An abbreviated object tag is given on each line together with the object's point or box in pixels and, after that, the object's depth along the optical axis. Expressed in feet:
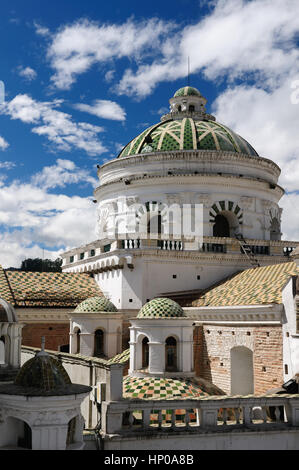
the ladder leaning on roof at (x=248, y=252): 78.64
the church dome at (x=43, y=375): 31.35
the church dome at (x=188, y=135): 87.76
